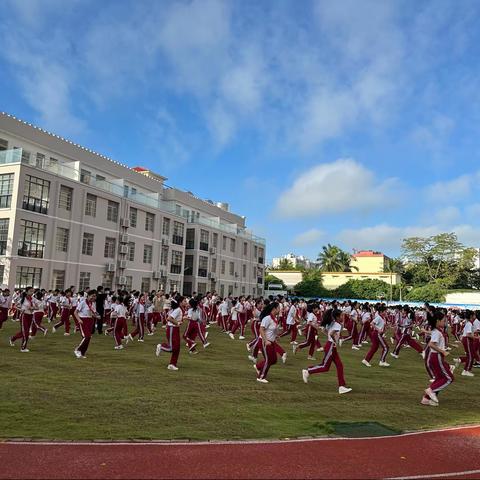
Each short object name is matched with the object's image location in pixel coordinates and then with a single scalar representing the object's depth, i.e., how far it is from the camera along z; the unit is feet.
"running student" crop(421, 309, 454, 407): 29.66
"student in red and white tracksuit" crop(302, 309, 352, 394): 32.17
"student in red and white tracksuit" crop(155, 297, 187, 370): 36.27
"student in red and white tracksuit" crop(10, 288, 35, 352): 41.71
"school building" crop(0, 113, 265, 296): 92.99
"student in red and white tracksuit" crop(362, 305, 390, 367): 45.37
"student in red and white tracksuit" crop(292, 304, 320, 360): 44.91
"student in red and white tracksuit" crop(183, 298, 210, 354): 44.34
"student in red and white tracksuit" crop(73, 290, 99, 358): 39.01
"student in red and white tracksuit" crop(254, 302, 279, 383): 33.53
